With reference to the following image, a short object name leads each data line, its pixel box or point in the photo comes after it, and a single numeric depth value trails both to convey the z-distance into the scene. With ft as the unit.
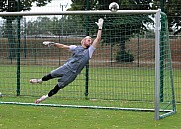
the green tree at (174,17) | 58.65
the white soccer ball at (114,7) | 40.93
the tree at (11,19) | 53.47
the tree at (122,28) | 50.24
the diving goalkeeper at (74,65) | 38.88
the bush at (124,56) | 52.62
